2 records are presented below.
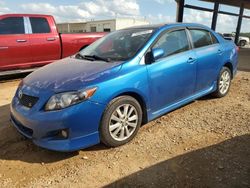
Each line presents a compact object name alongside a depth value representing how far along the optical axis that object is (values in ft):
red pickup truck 17.03
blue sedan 7.47
